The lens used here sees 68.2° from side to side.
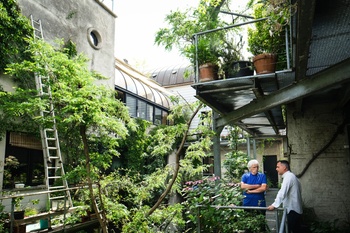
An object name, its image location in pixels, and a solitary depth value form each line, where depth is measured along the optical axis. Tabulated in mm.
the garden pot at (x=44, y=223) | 6552
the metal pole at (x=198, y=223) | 4466
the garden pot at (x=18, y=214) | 6184
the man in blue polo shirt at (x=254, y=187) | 4930
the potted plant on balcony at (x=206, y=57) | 4934
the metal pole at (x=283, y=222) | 2704
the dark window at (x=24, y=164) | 7805
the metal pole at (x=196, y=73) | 5117
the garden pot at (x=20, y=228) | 5953
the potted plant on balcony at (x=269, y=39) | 3149
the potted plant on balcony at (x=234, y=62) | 4699
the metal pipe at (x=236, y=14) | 6332
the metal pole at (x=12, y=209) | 5773
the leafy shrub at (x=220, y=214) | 4463
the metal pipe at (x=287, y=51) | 4057
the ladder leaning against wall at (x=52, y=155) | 7398
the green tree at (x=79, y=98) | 4773
